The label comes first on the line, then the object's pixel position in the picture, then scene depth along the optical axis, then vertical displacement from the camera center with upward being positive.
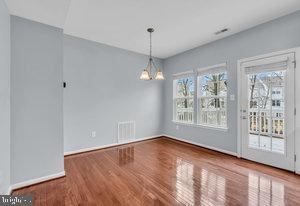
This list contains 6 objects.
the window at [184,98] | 4.76 +0.19
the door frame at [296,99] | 2.67 +0.09
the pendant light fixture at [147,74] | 3.09 +0.59
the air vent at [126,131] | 4.48 -0.81
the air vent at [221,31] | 3.32 +1.59
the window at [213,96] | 3.90 +0.19
